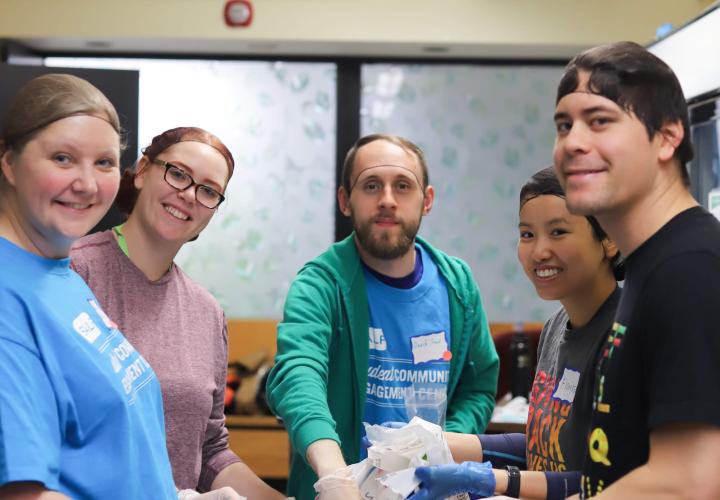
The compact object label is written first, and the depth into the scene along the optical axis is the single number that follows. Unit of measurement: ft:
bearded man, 6.92
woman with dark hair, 5.34
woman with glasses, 6.59
